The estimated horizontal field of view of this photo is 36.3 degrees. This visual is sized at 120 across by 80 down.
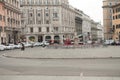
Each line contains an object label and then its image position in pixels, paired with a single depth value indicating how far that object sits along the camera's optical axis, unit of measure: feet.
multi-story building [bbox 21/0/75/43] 245.19
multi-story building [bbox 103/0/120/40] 261.75
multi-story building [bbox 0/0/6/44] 161.20
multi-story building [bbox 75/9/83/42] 326.14
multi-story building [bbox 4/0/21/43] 172.35
